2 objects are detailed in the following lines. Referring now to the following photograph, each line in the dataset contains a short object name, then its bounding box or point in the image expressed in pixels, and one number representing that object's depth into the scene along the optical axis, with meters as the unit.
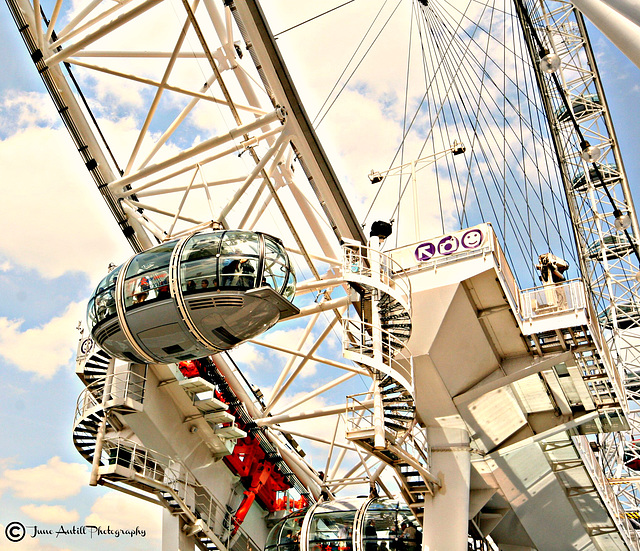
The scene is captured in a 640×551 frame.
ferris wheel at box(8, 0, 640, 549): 14.85
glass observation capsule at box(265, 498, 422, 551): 21.77
